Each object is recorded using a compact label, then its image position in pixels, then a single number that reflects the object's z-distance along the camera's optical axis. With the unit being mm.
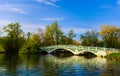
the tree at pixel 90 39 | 34510
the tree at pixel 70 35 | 35619
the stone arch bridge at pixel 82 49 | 24049
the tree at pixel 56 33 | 33804
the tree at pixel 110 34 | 28504
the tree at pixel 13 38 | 30401
